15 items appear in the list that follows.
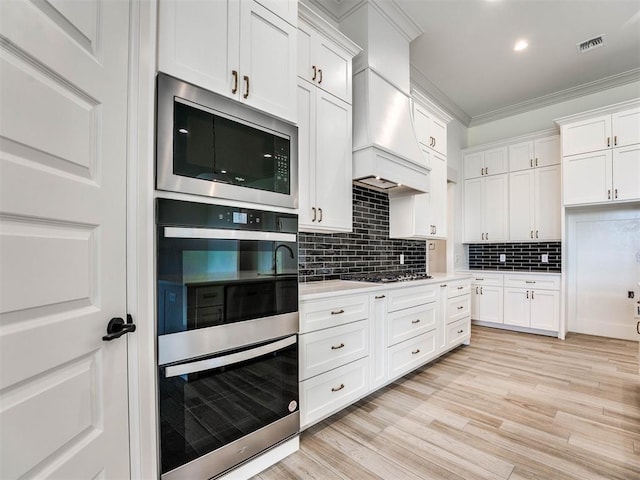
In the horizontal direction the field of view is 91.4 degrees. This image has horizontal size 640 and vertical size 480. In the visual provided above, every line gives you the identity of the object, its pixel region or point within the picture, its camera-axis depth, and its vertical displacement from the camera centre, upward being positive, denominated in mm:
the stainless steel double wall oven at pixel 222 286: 1248 -195
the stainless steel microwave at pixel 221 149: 1258 +441
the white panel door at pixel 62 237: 668 +16
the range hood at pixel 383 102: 2594 +1254
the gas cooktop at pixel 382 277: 2720 -325
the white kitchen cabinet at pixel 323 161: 2170 +605
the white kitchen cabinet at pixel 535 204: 4258 +539
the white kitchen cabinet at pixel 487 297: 4480 -808
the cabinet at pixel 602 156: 3623 +1052
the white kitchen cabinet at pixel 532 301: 4062 -795
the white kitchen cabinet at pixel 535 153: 4273 +1262
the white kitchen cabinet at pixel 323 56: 2154 +1381
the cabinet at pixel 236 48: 1302 +921
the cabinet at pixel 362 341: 1895 -734
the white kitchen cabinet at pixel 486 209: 4664 +519
